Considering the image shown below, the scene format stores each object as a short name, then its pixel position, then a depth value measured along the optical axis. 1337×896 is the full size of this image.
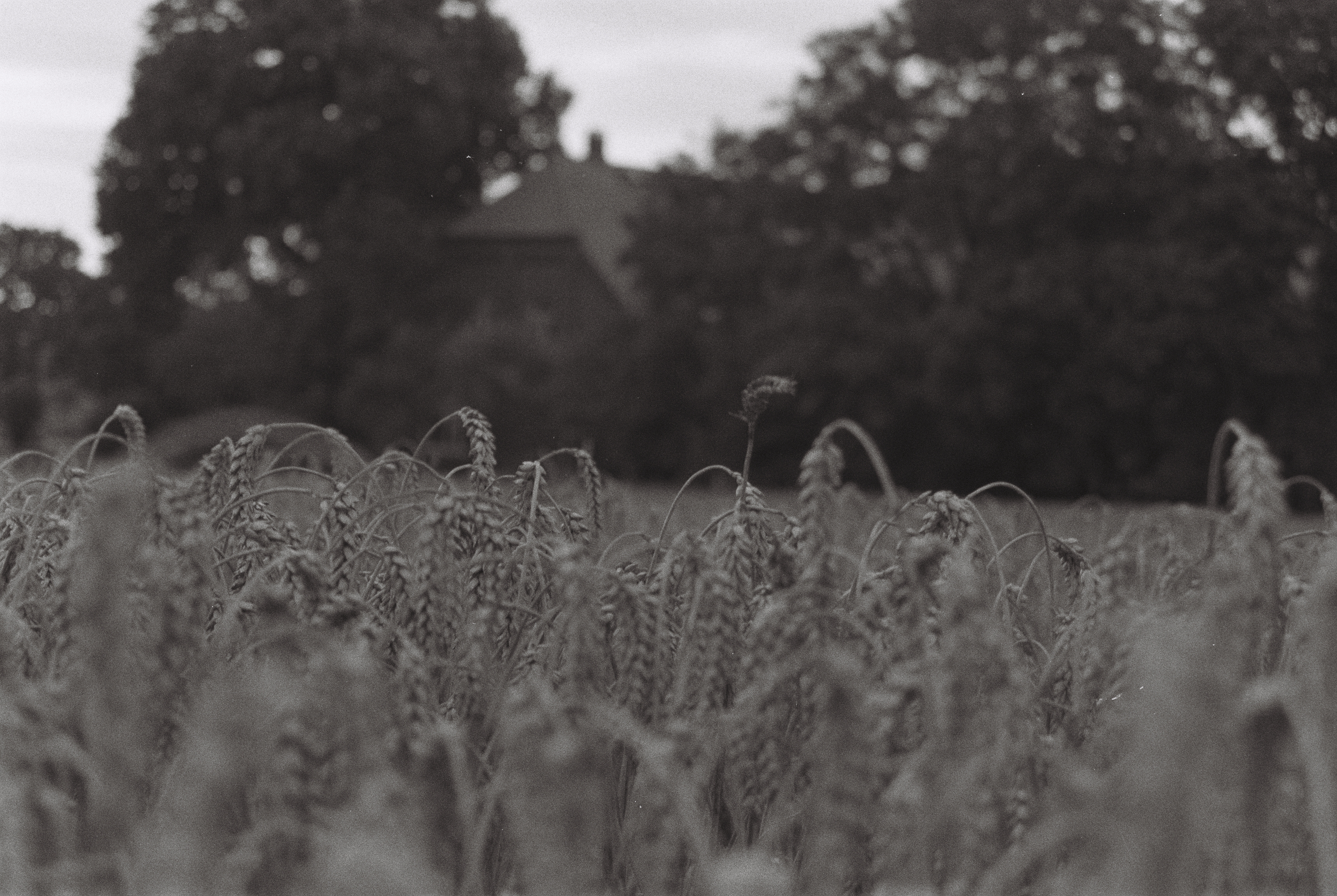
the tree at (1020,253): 26.56
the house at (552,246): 40.94
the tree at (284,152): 35.50
